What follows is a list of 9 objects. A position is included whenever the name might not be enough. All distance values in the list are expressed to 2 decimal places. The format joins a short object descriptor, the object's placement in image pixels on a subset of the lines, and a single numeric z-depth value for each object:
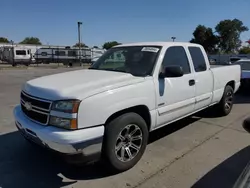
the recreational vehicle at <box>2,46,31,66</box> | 26.57
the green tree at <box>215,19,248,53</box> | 53.44
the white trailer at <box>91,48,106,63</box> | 32.84
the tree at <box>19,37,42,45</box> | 75.42
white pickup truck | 2.26
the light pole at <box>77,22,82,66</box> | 26.67
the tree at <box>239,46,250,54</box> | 43.22
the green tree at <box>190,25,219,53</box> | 51.40
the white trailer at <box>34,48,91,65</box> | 29.85
